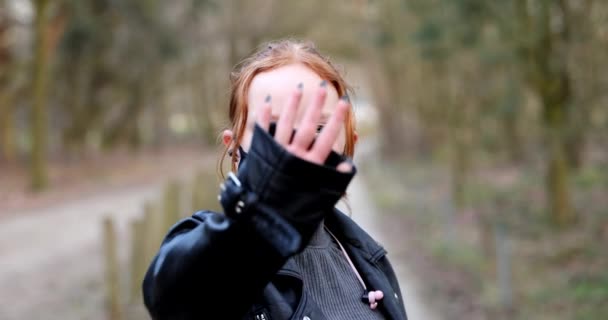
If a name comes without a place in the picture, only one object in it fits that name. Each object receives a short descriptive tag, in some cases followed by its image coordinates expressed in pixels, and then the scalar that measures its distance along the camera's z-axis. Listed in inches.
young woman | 46.3
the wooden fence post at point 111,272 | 251.4
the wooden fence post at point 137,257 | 262.4
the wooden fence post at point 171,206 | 300.8
